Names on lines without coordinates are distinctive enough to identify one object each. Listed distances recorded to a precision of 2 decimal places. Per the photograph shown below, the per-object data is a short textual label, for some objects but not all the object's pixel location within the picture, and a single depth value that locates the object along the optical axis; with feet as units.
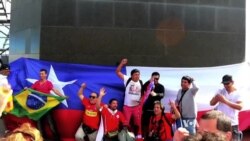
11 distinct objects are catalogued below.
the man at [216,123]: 8.75
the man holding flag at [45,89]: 28.32
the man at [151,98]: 28.63
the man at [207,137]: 7.29
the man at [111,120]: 27.48
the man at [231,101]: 23.48
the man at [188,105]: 26.55
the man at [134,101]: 28.71
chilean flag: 29.14
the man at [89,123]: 27.66
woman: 27.07
